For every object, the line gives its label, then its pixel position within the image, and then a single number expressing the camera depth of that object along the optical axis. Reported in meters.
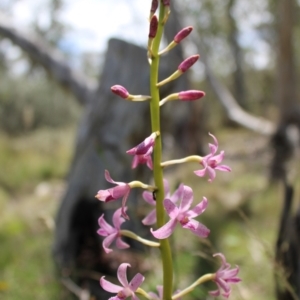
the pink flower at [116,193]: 0.18
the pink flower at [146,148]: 0.17
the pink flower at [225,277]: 0.20
